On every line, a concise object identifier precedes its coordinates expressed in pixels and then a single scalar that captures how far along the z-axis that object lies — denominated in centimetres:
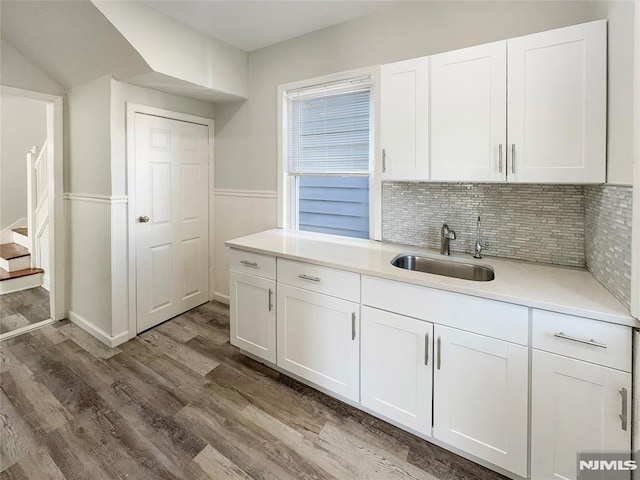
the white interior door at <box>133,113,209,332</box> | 292
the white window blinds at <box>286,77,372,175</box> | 255
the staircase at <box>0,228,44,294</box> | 388
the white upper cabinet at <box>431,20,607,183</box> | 148
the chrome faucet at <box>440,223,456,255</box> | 209
